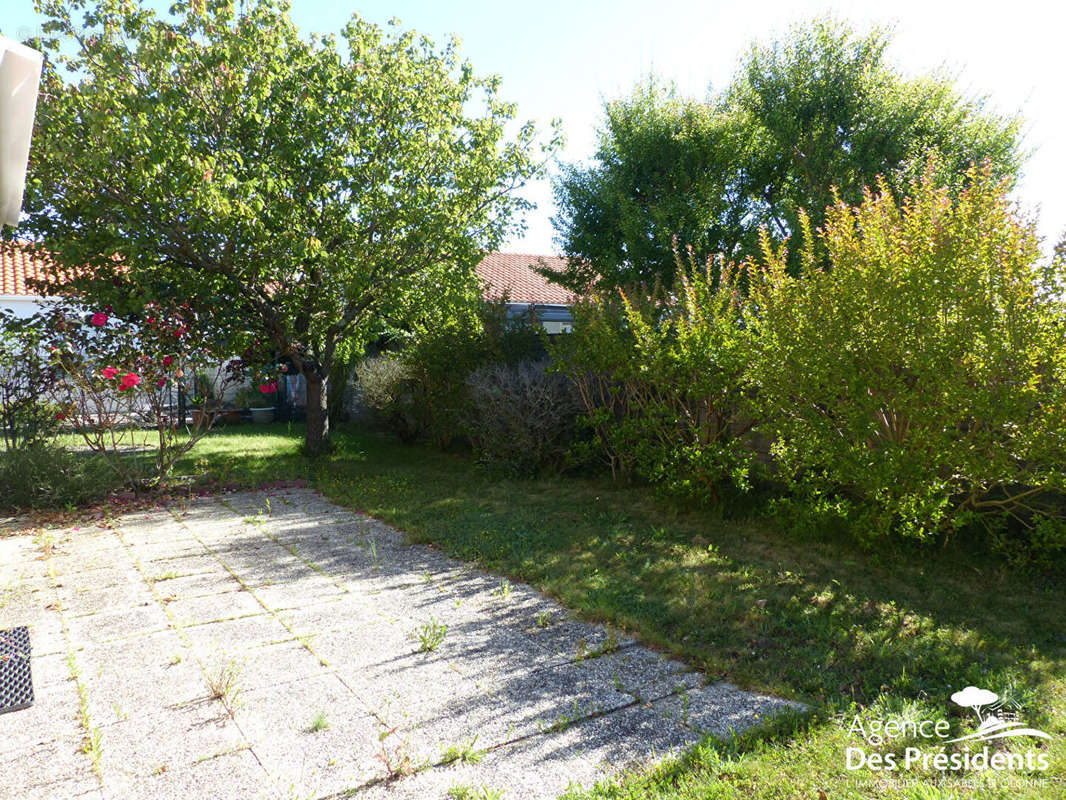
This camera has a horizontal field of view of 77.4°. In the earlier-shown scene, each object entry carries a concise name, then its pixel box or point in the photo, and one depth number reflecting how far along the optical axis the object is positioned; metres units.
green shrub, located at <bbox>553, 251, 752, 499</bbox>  6.63
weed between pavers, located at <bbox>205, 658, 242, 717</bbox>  3.25
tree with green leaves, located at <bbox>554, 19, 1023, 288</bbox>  13.17
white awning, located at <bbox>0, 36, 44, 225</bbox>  2.67
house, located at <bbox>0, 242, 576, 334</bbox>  19.36
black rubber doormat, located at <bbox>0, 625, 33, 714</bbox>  3.23
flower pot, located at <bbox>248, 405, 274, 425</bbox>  16.88
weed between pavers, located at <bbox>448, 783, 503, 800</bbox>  2.53
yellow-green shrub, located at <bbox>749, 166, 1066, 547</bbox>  4.59
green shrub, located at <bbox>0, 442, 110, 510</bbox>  7.66
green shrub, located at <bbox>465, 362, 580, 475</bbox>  9.06
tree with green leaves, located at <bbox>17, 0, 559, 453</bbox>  7.88
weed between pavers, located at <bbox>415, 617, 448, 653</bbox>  3.90
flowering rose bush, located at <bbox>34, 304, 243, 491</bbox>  7.84
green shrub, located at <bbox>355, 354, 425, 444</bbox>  12.27
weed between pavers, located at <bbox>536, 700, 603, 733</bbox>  3.02
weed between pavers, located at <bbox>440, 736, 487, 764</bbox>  2.78
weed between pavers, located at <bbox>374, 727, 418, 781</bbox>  2.68
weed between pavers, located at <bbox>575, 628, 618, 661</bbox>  3.80
